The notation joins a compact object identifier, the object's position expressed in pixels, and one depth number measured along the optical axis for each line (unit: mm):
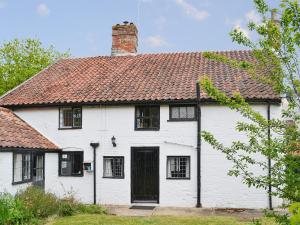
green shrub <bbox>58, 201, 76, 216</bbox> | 14430
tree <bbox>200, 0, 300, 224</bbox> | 5402
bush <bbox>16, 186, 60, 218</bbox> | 13430
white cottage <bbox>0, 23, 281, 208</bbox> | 16891
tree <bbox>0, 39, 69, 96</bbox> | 33500
